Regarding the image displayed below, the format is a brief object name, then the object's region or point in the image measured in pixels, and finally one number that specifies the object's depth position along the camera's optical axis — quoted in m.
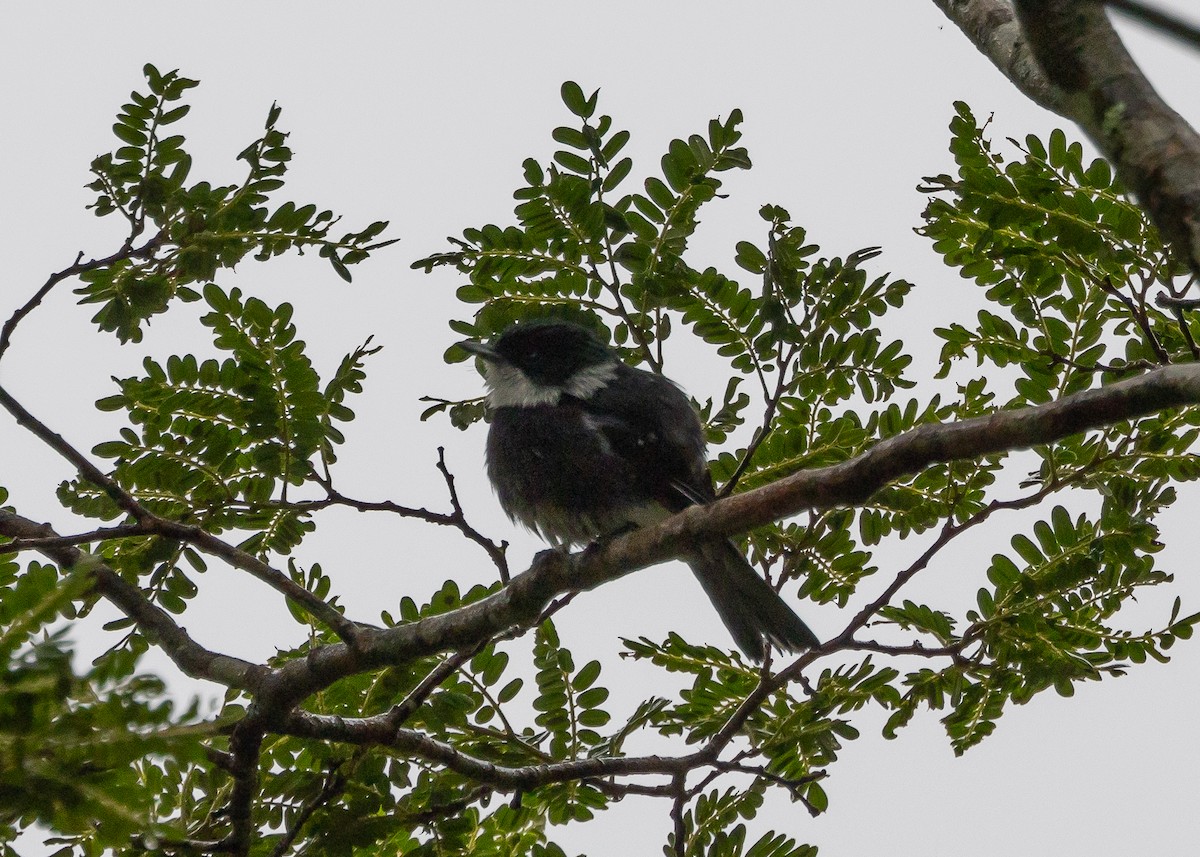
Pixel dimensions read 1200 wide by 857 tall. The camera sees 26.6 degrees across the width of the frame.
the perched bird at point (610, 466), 9.32
